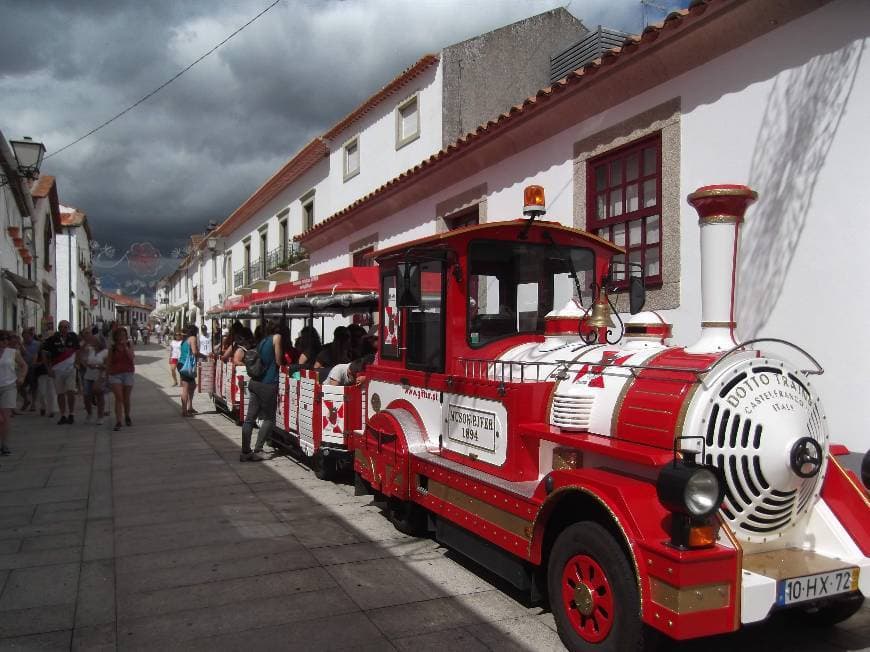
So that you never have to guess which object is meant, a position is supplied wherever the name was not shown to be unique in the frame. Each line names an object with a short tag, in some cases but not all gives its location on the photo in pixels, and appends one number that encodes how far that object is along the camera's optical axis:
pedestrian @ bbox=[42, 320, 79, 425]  11.31
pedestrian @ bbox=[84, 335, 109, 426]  11.09
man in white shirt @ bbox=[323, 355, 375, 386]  6.80
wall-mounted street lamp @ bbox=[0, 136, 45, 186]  10.04
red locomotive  2.77
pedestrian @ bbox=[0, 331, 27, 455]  8.23
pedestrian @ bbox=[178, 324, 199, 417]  11.69
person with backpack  7.94
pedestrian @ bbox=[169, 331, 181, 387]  16.34
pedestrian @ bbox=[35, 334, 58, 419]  12.00
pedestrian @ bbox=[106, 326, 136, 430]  10.20
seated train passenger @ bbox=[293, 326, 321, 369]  9.37
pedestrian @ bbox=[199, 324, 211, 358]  17.05
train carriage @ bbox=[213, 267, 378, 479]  6.59
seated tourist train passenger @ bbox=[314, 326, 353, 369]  8.45
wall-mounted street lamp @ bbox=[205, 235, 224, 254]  24.90
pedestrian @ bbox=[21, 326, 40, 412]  12.42
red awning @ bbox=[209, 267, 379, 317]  7.50
